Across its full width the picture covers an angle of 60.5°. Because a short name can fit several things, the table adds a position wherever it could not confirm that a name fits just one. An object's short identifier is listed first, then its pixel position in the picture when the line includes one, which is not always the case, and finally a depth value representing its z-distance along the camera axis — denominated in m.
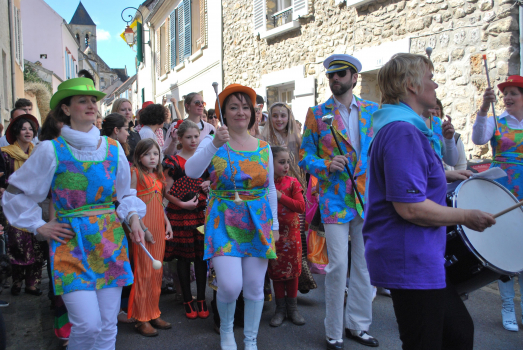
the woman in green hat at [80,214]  2.53
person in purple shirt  1.90
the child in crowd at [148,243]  3.80
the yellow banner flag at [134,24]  22.71
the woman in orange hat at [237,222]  3.08
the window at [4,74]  13.42
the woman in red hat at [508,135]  4.03
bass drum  2.15
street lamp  17.34
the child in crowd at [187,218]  4.20
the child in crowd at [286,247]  3.94
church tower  84.50
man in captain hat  3.38
